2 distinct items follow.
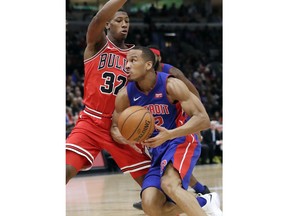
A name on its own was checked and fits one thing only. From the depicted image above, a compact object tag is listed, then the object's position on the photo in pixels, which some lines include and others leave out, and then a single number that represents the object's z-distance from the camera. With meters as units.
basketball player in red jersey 5.15
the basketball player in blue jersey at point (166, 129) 4.46
